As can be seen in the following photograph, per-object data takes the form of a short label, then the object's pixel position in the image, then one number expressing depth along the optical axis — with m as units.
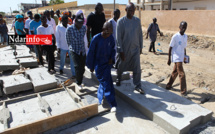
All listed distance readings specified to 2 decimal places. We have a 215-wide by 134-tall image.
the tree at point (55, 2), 59.92
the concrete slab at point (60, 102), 3.59
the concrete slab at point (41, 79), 4.17
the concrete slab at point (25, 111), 3.20
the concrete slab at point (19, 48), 8.35
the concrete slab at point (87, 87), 4.31
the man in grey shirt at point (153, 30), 9.86
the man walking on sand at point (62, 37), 5.13
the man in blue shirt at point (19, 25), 8.18
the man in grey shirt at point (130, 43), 3.68
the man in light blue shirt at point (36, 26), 6.02
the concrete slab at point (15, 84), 4.05
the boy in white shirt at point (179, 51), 4.37
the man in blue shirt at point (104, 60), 3.44
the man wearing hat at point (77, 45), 4.15
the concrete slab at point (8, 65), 5.58
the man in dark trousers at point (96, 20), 4.97
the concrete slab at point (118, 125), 2.96
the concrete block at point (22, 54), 6.76
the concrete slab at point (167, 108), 2.92
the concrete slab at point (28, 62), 5.96
